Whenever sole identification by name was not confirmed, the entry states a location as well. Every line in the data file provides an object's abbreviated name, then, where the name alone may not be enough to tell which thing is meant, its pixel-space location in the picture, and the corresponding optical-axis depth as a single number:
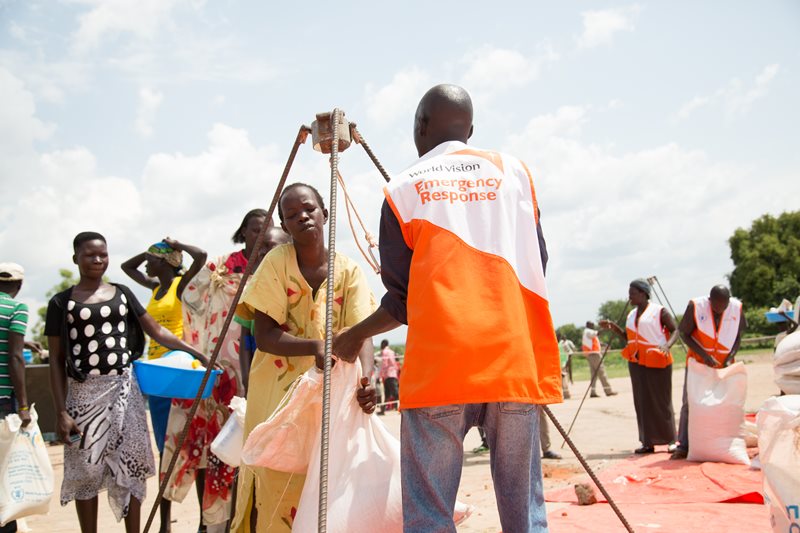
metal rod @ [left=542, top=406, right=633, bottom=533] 2.72
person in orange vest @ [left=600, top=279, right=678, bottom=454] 7.62
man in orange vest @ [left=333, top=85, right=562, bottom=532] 1.99
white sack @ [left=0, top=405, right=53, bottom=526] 3.81
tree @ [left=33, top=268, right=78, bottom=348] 23.61
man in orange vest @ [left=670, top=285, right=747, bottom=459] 6.92
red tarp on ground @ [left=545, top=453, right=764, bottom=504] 4.98
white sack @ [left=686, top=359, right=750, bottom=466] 6.31
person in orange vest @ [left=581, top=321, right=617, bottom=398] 15.26
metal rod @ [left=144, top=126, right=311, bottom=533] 2.99
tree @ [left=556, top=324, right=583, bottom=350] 84.06
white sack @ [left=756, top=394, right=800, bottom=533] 2.48
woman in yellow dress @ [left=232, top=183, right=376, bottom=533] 2.79
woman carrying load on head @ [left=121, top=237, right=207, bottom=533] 4.89
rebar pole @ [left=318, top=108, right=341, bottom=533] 2.07
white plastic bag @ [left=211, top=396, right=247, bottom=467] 3.26
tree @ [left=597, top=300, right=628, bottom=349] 85.22
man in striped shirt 4.02
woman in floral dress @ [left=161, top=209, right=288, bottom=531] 4.12
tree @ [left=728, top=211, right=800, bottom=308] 41.88
